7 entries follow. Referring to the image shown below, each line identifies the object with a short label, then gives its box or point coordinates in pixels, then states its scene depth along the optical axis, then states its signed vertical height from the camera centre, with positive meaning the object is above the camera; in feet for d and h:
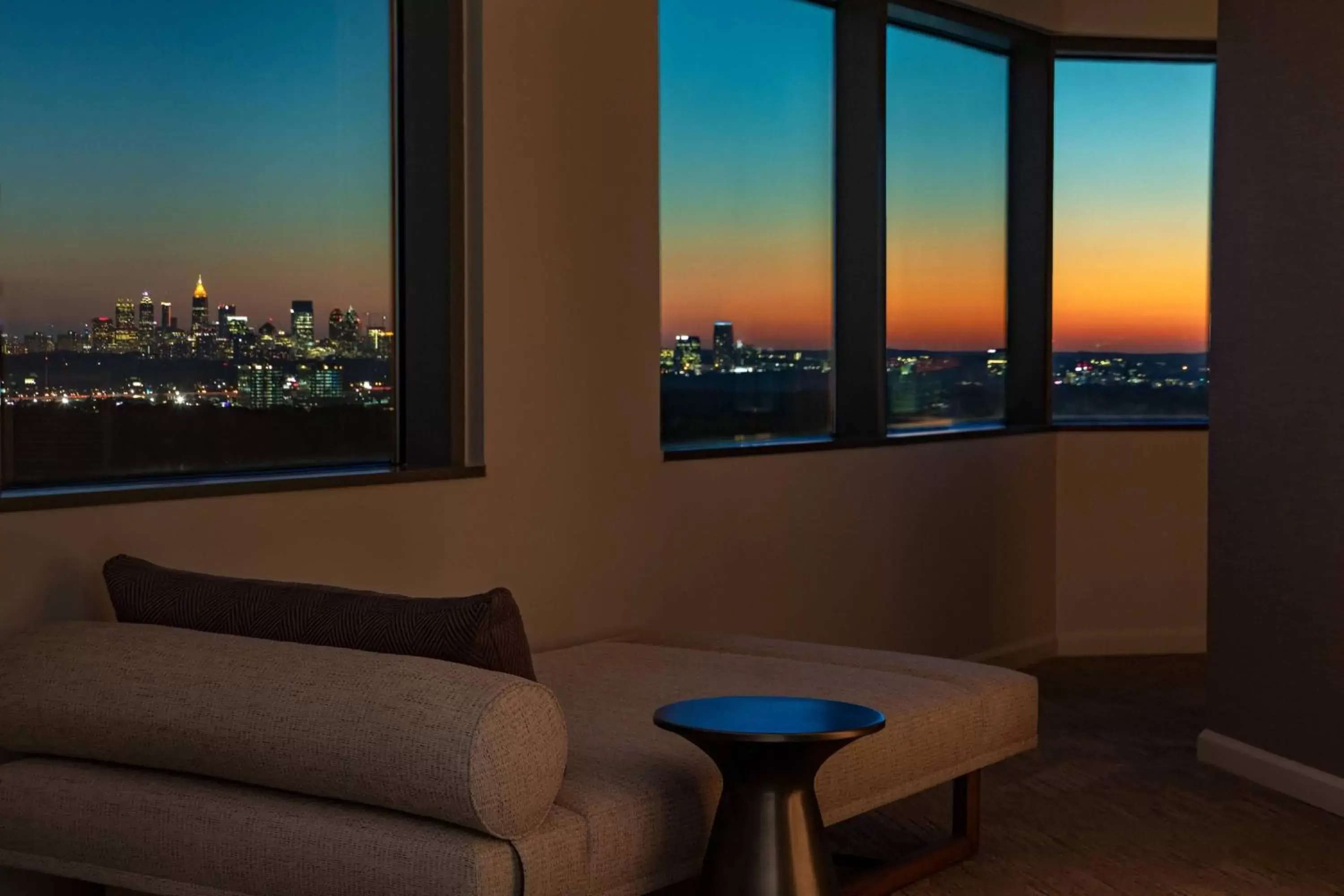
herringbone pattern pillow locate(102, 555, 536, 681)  7.47 -1.20
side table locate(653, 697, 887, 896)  7.43 -2.12
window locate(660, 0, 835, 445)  15.05 +1.94
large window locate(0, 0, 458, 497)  9.75 +1.19
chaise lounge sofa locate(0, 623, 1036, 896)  6.83 -2.00
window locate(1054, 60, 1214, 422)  19.48 +2.17
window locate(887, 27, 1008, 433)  17.53 +2.08
